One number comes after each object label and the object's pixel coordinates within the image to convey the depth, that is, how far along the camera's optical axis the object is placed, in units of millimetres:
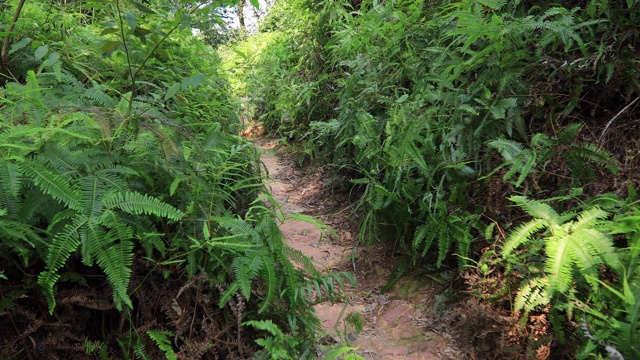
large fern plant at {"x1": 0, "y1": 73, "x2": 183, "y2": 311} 1573
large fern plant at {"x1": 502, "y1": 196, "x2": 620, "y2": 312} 2037
